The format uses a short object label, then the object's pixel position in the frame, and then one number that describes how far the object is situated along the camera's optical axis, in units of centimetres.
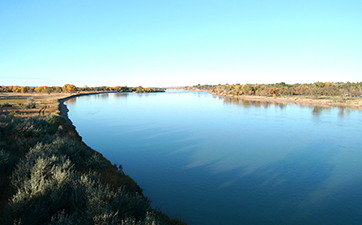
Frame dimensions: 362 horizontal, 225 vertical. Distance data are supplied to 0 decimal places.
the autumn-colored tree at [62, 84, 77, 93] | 11844
